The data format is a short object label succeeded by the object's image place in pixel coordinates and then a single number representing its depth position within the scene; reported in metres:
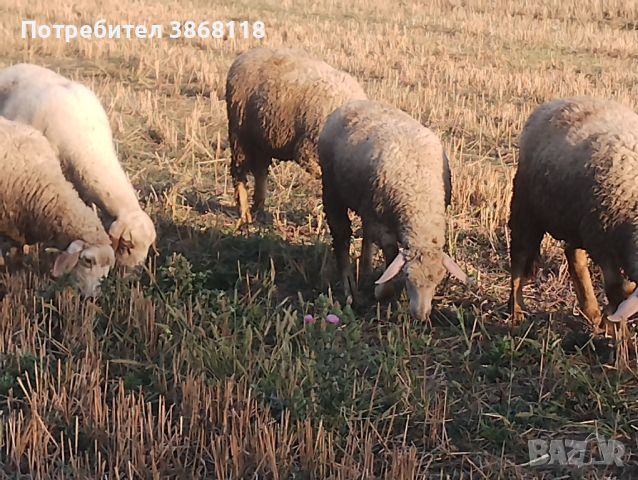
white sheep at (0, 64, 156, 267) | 5.84
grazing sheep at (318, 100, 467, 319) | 5.07
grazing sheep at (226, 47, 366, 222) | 6.92
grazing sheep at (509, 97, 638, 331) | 4.53
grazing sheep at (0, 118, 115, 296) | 5.63
